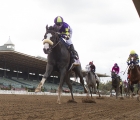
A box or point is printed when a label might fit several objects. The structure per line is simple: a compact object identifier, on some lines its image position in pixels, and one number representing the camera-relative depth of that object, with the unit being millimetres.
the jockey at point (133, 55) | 12535
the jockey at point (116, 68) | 24291
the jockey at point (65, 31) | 11859
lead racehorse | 10391
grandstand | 40706
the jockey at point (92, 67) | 21891
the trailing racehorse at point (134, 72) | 12242
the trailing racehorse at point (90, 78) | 21538
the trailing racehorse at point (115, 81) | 24406
